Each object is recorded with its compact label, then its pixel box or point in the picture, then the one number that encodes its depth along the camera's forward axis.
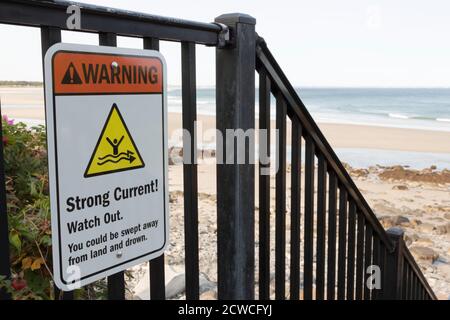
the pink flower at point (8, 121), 2.00
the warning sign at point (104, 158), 1.07
